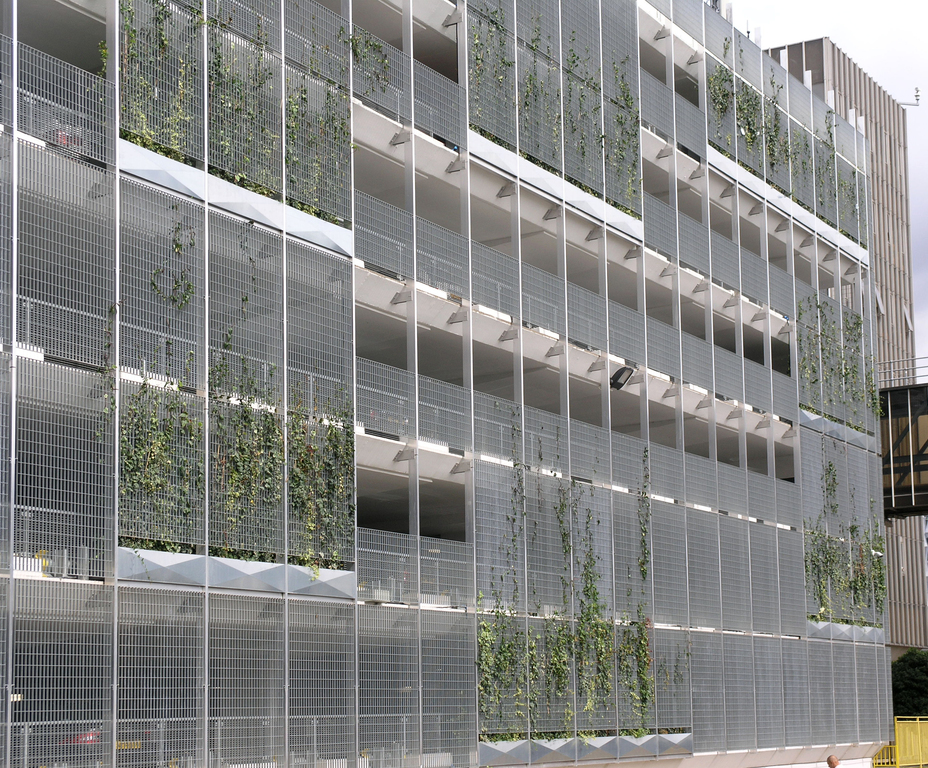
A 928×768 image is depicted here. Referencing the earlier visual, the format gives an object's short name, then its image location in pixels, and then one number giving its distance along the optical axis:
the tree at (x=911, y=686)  50.19
